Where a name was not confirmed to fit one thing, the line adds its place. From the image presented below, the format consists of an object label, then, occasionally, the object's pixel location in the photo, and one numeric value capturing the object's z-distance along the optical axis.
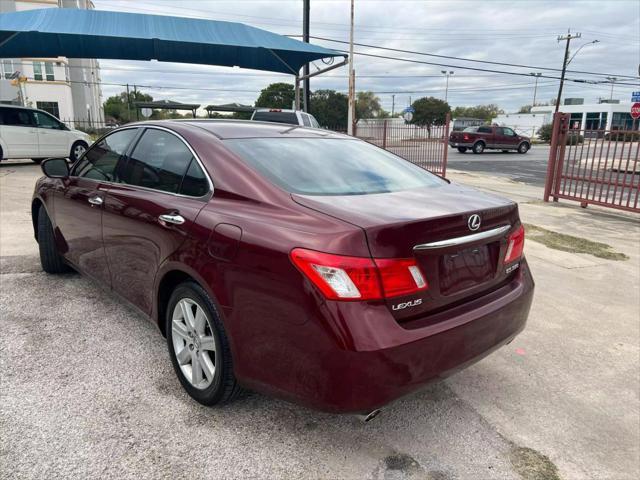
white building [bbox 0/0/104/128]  42.44
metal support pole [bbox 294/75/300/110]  17.22
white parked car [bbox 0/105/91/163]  13.20
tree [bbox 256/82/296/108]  70.44
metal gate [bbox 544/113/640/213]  8.82
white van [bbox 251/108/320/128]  12.29
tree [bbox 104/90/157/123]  88.41
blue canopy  12.81
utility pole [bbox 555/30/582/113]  51.03
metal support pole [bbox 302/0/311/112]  20.17
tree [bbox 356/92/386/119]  98.05
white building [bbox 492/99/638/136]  71.49
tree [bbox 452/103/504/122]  110.03
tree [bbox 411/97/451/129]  83.88
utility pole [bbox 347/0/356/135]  20.34
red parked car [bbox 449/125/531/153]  31.08
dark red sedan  1.93
